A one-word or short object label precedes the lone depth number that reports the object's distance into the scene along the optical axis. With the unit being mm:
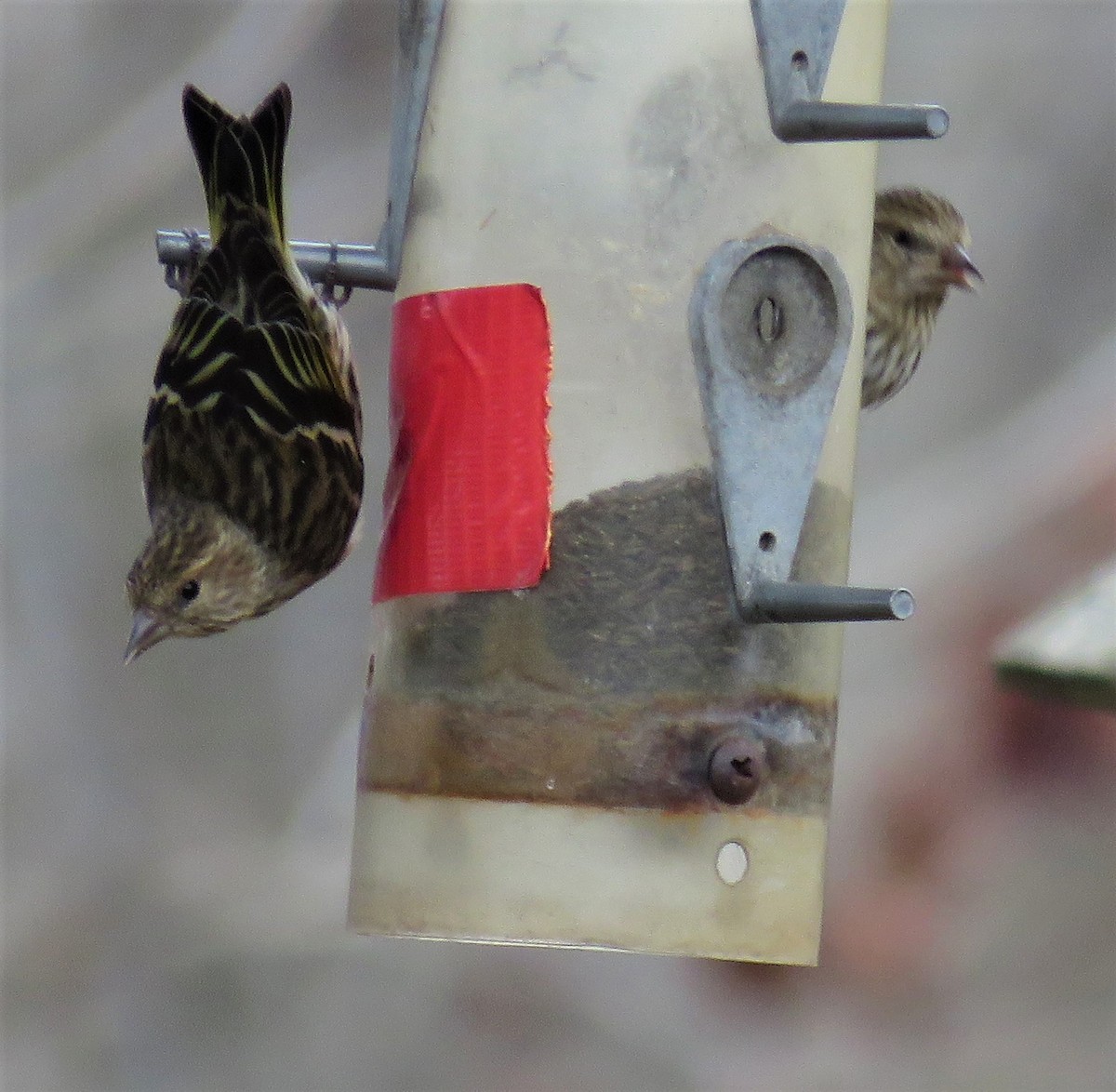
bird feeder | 7836
